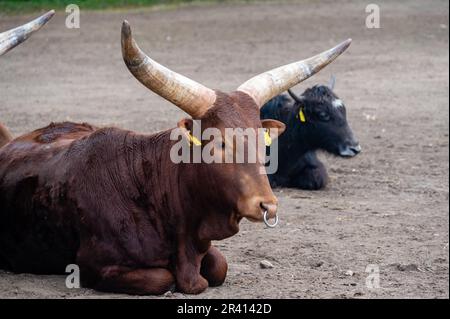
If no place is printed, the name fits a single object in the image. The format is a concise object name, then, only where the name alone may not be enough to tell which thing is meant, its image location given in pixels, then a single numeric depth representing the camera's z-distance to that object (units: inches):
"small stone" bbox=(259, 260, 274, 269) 467.7
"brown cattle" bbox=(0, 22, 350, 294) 391.5
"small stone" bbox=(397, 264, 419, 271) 476.7
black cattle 660.7
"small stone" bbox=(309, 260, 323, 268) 475.0
